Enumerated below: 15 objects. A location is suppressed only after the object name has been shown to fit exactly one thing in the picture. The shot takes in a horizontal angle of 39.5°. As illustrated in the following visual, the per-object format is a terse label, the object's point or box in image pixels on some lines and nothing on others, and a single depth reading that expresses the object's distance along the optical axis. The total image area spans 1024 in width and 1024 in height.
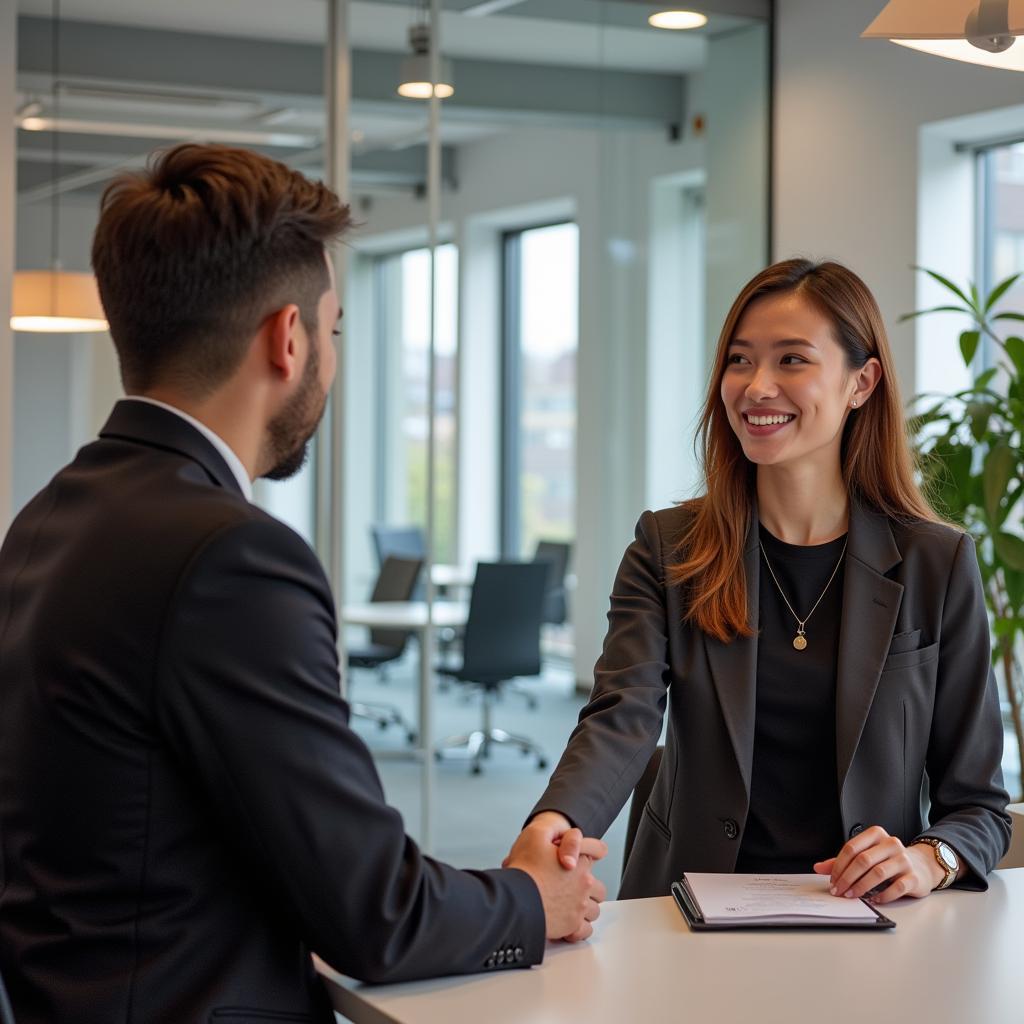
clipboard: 1.61
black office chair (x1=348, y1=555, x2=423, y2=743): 5.62
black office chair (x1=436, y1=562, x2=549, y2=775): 6.58
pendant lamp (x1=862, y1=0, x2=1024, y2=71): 1.80
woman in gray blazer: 2.07
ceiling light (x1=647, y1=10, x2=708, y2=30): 5.18
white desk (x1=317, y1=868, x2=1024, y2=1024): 1.37
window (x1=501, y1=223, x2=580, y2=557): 9.62
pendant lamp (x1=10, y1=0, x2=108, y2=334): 4.25
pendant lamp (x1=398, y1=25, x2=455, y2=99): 4.71
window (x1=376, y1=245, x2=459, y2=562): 5.23
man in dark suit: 1.24
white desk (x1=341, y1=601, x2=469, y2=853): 4.96
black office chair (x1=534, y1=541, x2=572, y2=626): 8.31
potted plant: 3.88
